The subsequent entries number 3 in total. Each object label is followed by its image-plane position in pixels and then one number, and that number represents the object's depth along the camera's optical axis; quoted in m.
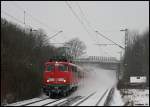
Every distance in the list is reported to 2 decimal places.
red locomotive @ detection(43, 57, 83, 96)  36.84
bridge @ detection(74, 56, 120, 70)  117.91
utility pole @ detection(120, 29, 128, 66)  46.62
